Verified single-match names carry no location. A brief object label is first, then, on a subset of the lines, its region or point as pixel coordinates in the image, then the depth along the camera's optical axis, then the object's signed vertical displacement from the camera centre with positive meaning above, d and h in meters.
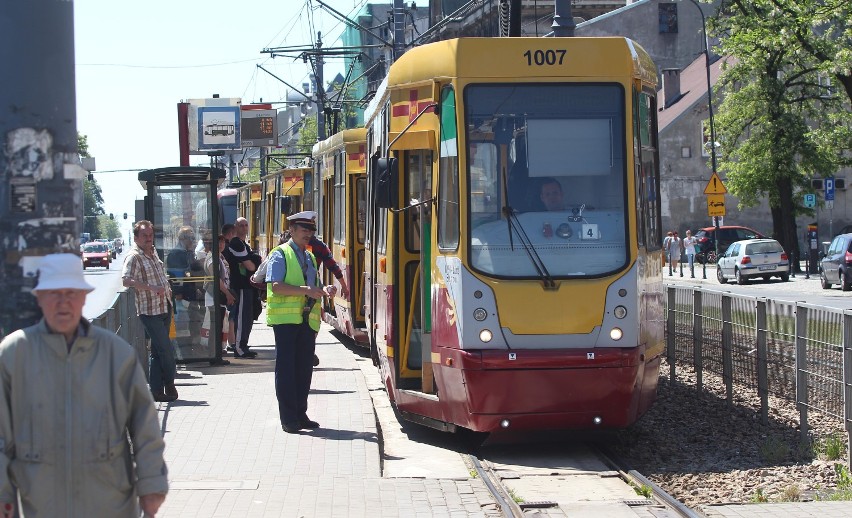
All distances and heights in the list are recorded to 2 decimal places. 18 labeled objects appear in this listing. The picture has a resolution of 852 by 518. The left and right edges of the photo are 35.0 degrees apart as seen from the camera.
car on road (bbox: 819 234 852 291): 37.88 -1.68
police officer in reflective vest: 11.73 -0.86
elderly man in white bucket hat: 4.88 -0.69
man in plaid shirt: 13.13 -0.68
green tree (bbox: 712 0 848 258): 44.34 +2.68
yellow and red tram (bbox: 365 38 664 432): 10.41 -0.14
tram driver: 10.72 +0.13
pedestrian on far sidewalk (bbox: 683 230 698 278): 52.50 -1.58
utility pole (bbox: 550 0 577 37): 17.73 +2.51
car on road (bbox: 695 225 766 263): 60.41 -1.32
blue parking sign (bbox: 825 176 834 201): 44.10 +0.53
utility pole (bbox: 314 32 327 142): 40.45 +4.14
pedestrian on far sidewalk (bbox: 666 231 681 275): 56.43 -1.78
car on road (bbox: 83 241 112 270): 82.81 -2.16
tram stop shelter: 16.69 -0.30
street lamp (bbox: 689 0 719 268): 49.16 +2.68
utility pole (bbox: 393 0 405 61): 31.88 +4.46
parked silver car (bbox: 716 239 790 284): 45.66 -1.83
